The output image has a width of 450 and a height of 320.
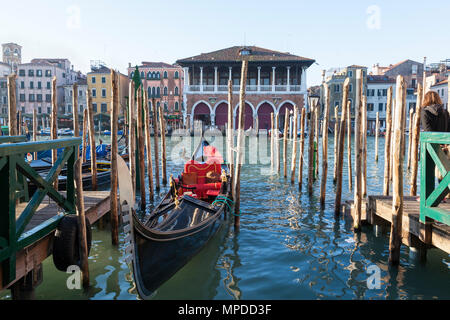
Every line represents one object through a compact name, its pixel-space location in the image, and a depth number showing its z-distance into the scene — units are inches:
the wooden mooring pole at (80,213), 146.7
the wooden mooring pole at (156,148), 382.5
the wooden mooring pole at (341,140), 244.1
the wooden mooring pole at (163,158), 416.7
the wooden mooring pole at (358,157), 220.9
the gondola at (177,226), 142.0
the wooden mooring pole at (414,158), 236.1
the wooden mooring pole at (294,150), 411.8
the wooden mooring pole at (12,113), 228.4
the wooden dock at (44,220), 124.0
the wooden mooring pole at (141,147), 296.7
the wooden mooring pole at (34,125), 502.2
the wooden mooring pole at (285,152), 452.6
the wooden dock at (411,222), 149.3
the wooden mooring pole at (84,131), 419.8
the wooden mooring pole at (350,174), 379.5
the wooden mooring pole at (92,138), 278.1
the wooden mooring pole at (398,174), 168.1
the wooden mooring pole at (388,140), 288.3
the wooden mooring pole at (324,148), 292.7
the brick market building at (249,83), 1250.0
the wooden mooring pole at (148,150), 342.7
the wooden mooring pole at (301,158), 379.9
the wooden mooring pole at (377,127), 597.5
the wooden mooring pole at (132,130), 256.5
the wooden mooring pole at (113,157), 206.4
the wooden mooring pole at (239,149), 245.3
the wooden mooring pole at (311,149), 337.4
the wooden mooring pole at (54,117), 286.7
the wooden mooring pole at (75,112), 314.0
